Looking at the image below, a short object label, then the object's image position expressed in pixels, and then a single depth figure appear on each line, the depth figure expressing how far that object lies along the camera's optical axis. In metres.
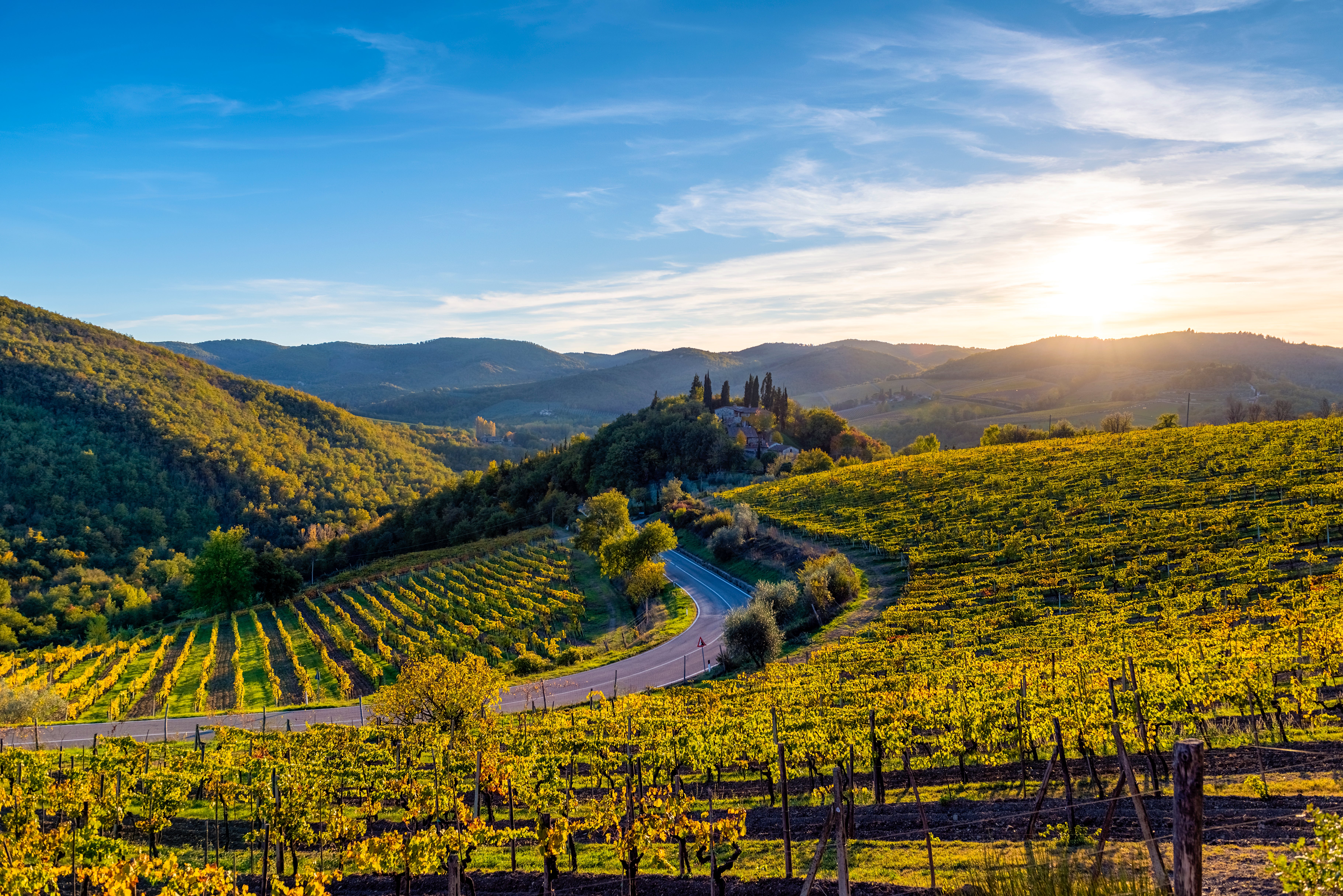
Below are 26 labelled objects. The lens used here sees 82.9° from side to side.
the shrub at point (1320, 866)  7.40
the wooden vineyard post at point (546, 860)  14.38
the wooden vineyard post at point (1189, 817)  8.06
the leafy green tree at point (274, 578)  78.38
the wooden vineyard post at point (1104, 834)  11.64
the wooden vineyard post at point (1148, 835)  10.34
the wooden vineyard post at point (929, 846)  12.15
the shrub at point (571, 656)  50.00
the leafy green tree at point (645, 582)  59.59
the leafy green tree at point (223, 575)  74.06
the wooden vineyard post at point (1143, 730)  13.40
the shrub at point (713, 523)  76.56
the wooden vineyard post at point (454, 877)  14.14
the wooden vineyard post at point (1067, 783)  14.25
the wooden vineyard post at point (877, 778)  18.27
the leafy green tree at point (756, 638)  41.59
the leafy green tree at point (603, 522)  74.06
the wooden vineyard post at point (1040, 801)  13.84
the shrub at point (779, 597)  48.12
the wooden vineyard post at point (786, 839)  14.54
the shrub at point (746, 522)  69.69
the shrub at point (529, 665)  47.62
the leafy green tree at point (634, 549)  62.78
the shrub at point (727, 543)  68.88
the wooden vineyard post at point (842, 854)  10.47
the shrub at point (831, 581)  48.00
